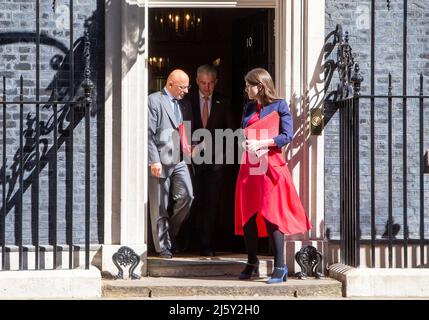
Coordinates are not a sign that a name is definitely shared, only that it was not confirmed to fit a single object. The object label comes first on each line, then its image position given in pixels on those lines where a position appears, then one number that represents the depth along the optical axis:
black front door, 10.86
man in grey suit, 10.50
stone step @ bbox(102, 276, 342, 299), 9.52
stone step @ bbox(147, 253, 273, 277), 10.23
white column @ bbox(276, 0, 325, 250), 10.23
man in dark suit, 10.88
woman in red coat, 9.65
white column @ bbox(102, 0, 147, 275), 10.11
